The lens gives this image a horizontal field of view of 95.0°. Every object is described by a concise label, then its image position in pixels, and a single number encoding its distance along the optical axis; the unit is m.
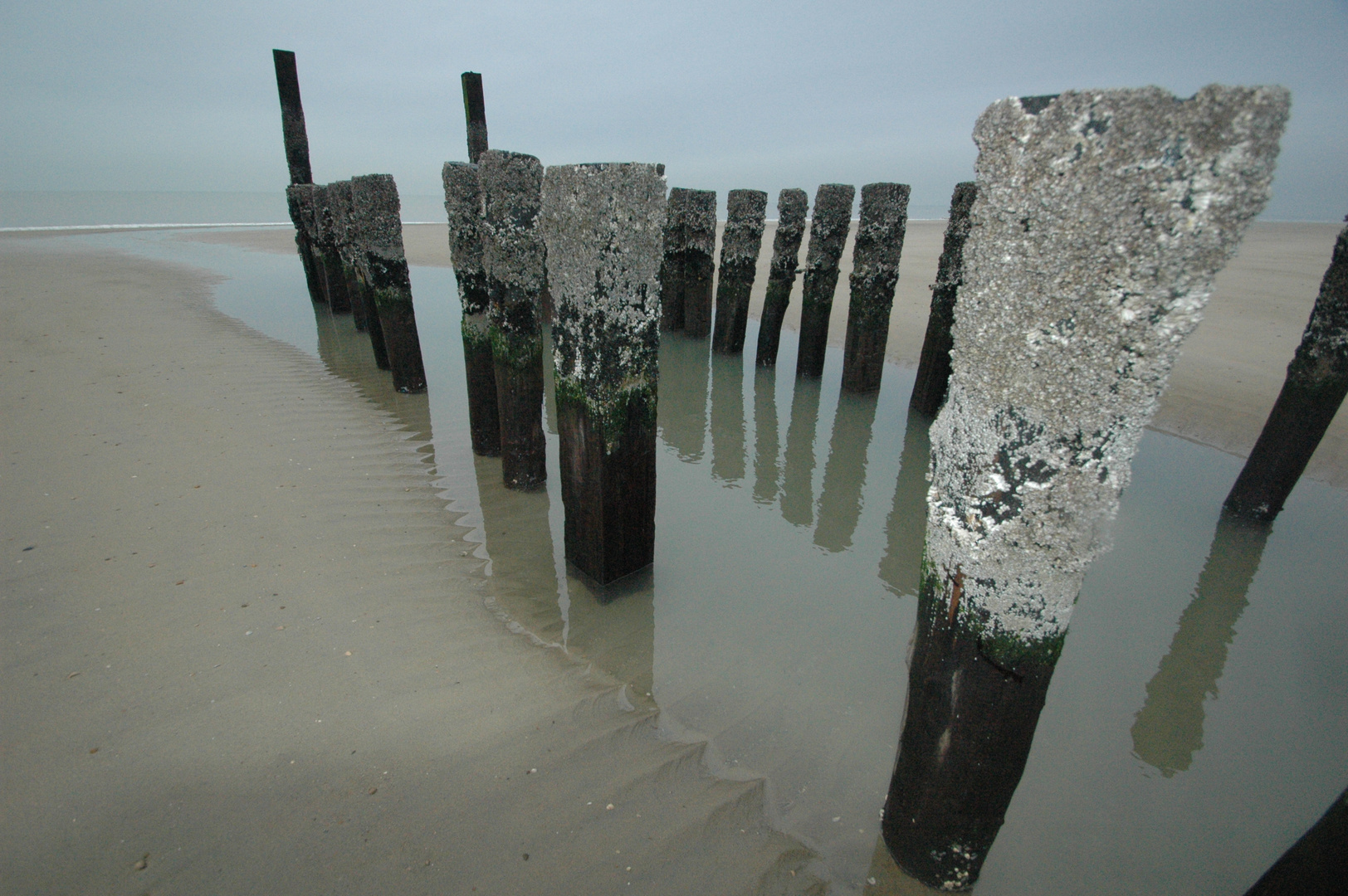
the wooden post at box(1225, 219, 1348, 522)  4.28
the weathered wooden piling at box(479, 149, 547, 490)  4.25
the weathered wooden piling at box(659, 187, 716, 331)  10.02
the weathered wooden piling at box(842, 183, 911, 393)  6.84
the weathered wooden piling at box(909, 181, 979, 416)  6.32
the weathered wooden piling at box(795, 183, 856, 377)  7.51
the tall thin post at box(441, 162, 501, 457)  4.90
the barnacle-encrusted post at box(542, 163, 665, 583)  3.13
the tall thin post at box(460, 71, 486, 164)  12.32
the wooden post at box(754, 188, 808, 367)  8.34
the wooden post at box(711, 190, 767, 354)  9.13
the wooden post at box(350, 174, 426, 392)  6.42
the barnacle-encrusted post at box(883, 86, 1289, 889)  1.28
